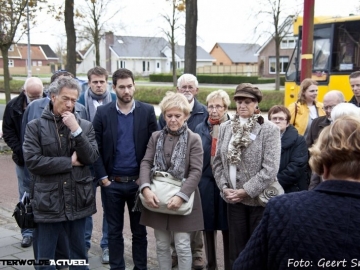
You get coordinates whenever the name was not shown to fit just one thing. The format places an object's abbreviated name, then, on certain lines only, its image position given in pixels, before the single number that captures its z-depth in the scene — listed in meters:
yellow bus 12.02
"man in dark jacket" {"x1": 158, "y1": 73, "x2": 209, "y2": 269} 4.68
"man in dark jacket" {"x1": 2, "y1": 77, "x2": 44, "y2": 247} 5.01
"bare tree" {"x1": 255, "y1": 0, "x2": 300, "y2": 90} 26.89
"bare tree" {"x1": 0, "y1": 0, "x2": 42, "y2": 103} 14.93
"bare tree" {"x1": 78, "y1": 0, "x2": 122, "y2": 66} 30.55
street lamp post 15.10
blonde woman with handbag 3.94
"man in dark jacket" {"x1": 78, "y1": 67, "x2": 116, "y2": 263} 5.02
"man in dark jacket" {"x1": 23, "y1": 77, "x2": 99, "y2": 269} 3.61
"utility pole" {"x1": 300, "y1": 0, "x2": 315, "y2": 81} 7.11
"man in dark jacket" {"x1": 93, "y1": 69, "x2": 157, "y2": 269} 4.27
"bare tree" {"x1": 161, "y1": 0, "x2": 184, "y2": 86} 34.35
